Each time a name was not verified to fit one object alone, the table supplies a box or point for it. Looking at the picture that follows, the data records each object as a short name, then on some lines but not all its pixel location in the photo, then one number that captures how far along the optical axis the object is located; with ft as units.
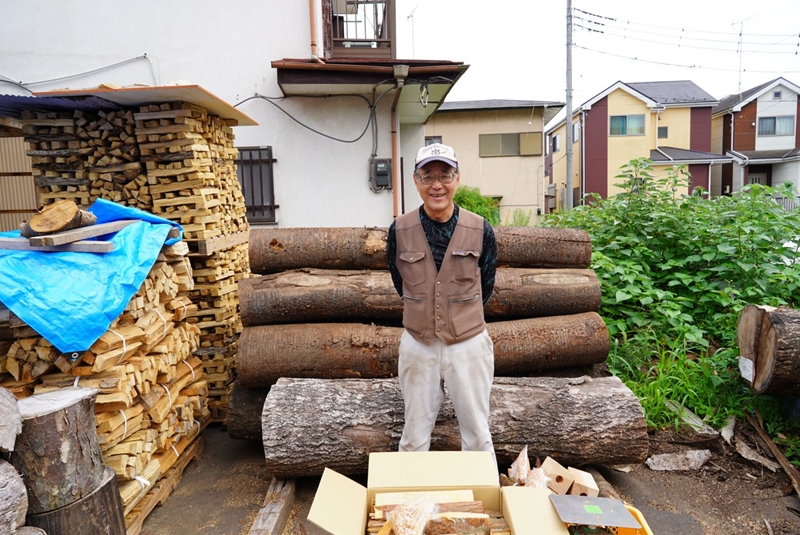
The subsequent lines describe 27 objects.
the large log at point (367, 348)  13.89
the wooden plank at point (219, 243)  16.25
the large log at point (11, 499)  7.91
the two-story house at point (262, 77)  27.45
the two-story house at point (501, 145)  64.80
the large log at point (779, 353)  13.26
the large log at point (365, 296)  14.67
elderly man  9.65
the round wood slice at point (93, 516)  8.86
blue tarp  9.79
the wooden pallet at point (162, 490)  11.30
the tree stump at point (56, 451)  8.75
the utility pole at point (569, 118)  56.23
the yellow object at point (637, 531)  6.24
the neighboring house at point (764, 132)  85.40
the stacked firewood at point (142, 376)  10.58
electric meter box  28.35
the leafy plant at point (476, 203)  55.01
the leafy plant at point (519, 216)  58.01
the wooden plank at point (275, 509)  10.49
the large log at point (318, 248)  15.39
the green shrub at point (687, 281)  15.57
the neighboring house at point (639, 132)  78.59
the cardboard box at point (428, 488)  6.52
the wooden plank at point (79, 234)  10.46
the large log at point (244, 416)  14.10
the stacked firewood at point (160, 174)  16.12
